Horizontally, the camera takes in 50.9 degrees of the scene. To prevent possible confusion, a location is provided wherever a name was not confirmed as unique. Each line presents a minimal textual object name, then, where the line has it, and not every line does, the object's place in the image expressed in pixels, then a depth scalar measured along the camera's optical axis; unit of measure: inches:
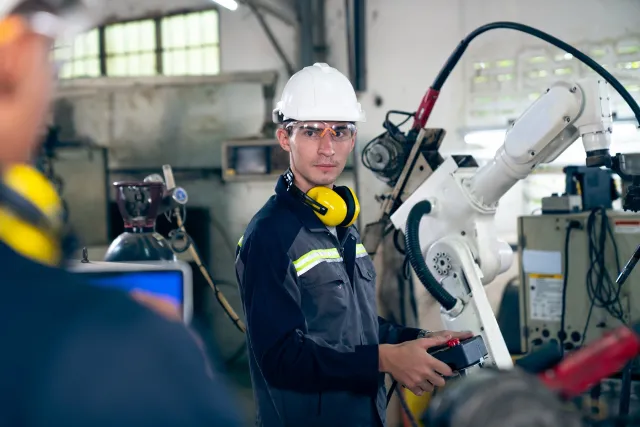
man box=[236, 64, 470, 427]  59.4
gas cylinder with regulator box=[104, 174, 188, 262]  121.0
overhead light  173.6
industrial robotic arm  75.4
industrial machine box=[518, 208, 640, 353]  121.4
